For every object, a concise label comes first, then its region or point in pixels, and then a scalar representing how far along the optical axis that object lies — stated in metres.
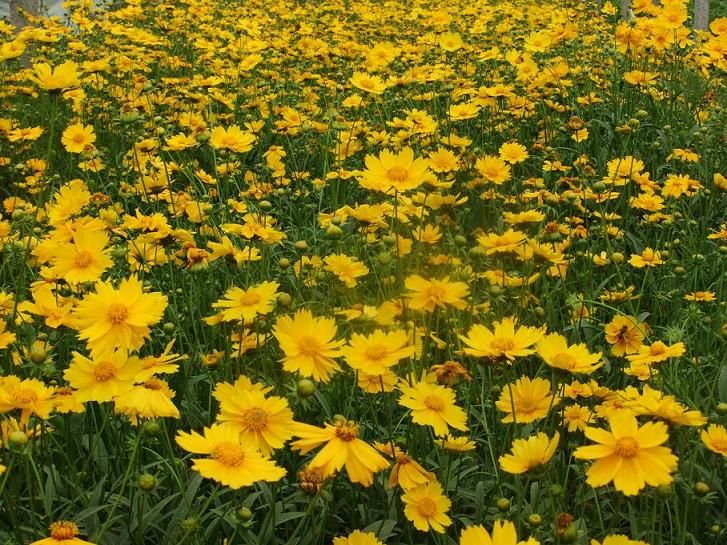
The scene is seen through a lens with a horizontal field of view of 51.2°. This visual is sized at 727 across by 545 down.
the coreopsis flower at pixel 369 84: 2.67
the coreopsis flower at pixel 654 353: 1.43
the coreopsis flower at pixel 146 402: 1.07
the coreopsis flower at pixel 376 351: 1.18
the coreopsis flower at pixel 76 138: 2.52
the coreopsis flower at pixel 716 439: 1.15
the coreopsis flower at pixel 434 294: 1.38
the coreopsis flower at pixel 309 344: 1.19
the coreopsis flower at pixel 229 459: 0.92
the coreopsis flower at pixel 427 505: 1.16
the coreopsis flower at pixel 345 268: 1.75
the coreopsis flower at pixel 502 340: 1.25
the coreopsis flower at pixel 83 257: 1.39
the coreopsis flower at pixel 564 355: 1.22
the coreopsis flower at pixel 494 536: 0.94
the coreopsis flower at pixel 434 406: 1.18
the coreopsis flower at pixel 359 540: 1.04
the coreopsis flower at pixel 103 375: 1.08
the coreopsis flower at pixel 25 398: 1.08
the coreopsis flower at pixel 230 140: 2.19
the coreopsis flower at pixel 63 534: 0.92
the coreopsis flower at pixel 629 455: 0.92
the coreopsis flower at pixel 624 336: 1.62
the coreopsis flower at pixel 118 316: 1.15
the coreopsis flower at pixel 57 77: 1.71
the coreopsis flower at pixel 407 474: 1.12
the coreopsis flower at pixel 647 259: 2.21
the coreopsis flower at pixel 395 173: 1.66
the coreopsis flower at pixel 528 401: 1.32
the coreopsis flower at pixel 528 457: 1.08
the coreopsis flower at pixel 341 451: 0.99
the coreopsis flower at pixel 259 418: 1.03
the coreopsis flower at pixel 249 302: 1.38
